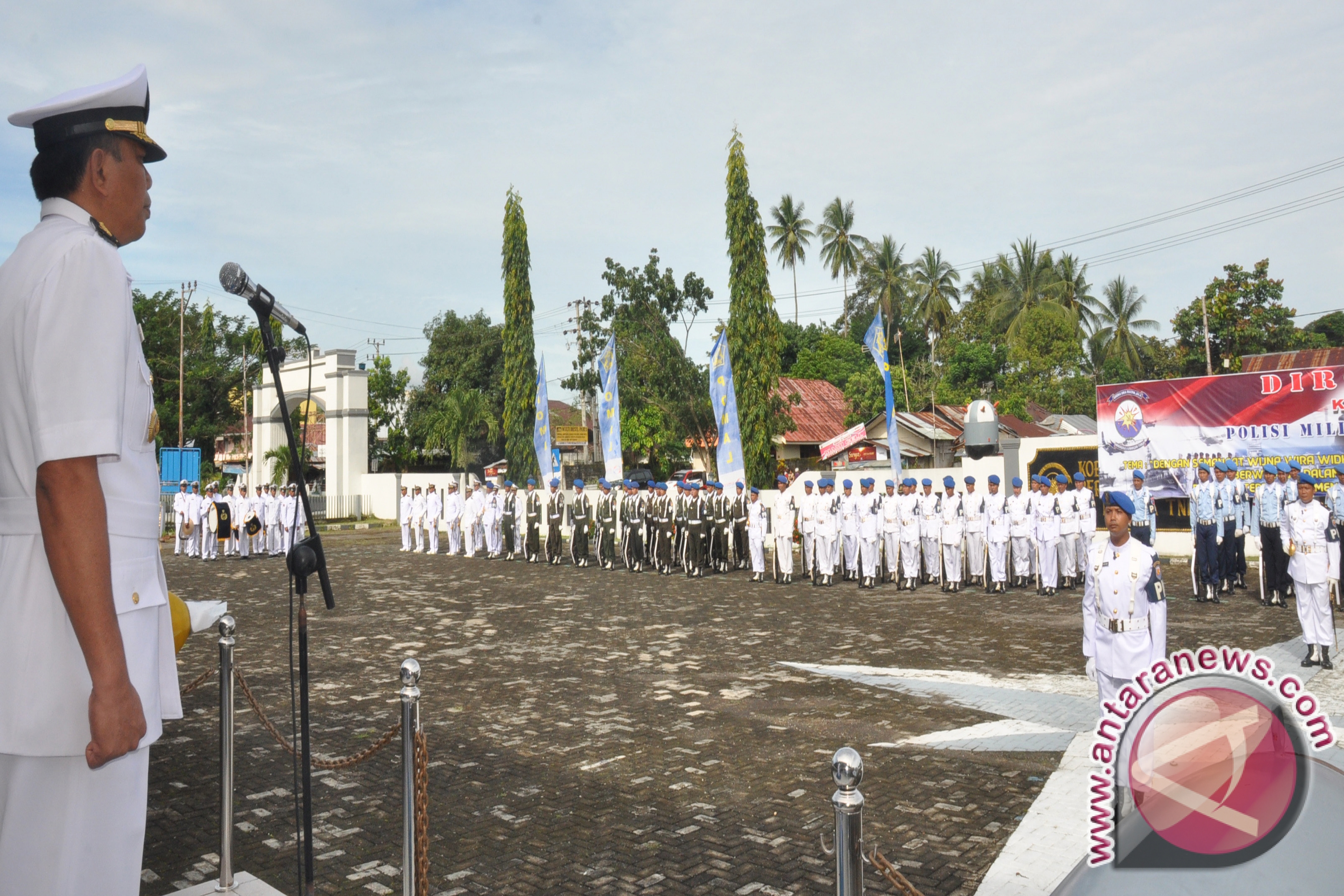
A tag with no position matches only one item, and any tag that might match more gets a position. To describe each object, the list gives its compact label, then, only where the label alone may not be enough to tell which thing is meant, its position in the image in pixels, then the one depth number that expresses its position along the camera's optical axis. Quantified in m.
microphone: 3.10
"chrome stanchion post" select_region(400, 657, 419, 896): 3.50
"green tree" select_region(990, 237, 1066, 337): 44.06
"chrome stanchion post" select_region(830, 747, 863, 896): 2.46
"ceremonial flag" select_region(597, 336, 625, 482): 21.48
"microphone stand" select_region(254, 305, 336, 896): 3.05
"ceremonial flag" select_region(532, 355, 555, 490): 24.34
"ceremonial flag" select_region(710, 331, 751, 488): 19.50
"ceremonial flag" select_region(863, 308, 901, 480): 17.92
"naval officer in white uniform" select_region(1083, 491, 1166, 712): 5.67
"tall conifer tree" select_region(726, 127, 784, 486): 27.67
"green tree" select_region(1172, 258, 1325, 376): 29.95
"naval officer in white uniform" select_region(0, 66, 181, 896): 1.67
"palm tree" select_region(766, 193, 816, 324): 52.03
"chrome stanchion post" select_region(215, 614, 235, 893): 3.88
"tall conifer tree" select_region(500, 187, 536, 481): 32.22
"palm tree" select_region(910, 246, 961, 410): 48.72
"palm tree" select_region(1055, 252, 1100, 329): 44.97
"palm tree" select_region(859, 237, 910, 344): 48.91
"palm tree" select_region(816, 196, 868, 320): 50.94
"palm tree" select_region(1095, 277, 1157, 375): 44.59
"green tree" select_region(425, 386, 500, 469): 38.88
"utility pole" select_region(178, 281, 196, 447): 38.03
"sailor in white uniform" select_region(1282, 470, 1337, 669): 8.87
